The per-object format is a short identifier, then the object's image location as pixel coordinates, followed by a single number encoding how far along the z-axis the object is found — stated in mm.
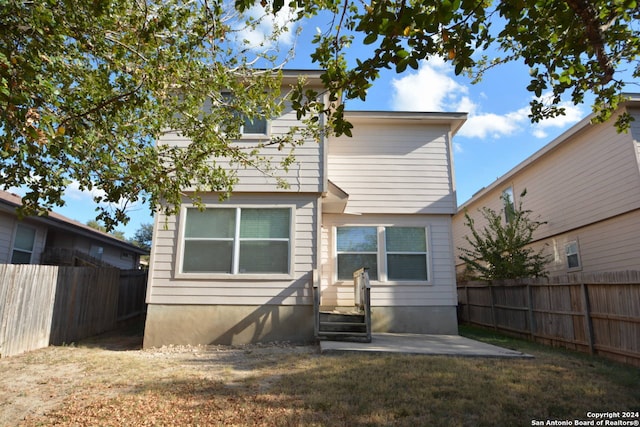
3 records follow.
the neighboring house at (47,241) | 10453
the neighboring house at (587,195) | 9891
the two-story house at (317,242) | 7906
